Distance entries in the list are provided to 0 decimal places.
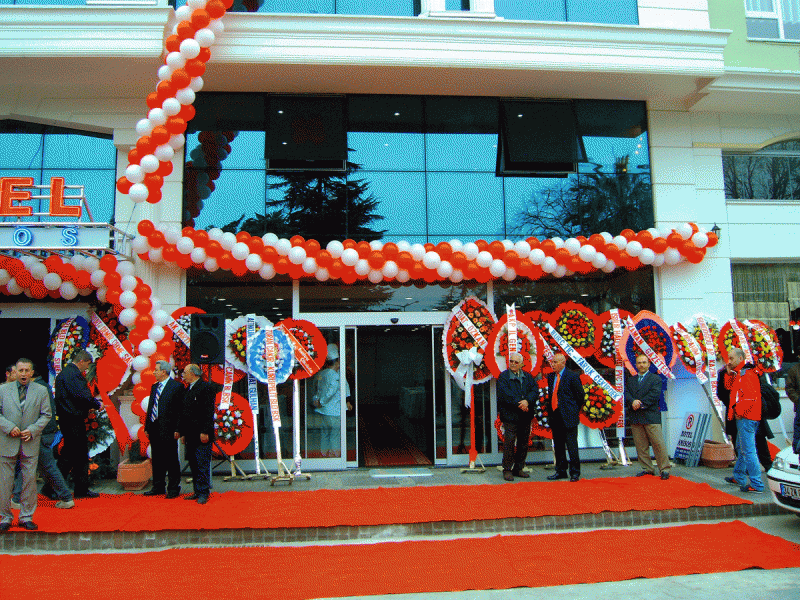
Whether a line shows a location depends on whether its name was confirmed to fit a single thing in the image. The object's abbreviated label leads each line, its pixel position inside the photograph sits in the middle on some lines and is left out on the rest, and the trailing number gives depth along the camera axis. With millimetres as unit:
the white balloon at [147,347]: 8180
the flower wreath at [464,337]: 9242
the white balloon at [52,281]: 8422
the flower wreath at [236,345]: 8797
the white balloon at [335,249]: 8758
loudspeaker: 7750
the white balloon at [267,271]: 8703
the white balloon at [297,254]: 8586
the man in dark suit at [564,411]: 8383
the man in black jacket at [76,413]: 7414
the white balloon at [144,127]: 8055
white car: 6180
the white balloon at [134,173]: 7945
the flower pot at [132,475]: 7980
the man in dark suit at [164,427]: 7594
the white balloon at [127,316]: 8289
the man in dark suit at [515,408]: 8578
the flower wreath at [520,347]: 9109
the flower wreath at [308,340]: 8922
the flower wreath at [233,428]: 8594
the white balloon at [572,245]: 9215
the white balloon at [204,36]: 8164
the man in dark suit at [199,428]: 7344
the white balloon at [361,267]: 8773
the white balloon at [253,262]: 8594
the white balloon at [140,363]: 8188
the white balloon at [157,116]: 8016
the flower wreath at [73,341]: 8859
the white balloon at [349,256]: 8695
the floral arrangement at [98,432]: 8453
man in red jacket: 7562
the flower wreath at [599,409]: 9180
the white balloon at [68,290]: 8562
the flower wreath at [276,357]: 8742
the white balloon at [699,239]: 9691
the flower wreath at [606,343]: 9352
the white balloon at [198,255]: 8570
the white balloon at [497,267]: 9031
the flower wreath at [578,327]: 9320
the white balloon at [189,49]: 8039
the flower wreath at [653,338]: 9305
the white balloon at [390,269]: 8805
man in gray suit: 6238
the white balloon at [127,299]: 8281
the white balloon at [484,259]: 8961
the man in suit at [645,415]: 8227
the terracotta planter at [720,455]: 9000
